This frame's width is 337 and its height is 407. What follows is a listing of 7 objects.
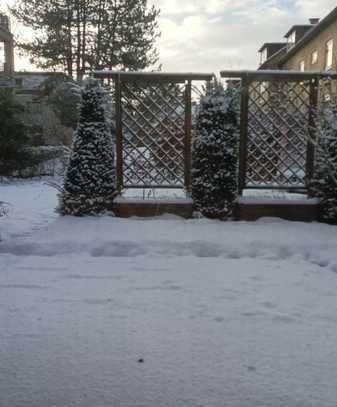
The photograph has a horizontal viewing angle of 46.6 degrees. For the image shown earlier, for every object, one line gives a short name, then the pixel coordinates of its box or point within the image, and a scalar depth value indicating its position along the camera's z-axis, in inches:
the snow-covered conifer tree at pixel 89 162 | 193.0
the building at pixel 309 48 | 583.5
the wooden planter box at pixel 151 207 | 195.9
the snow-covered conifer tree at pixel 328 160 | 185.8
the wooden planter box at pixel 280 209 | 195.8
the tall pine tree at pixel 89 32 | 535.8
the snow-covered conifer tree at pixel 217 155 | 193.5
